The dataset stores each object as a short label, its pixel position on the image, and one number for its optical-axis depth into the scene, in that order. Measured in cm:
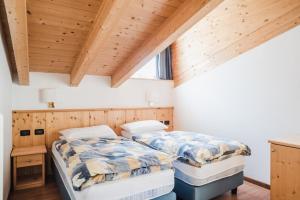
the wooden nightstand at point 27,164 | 263
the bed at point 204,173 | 214
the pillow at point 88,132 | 286
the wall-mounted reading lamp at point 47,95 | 299
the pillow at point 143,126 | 336
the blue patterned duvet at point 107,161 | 159
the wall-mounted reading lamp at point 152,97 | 397
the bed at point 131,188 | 159
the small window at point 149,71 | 422
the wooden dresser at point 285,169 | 169
